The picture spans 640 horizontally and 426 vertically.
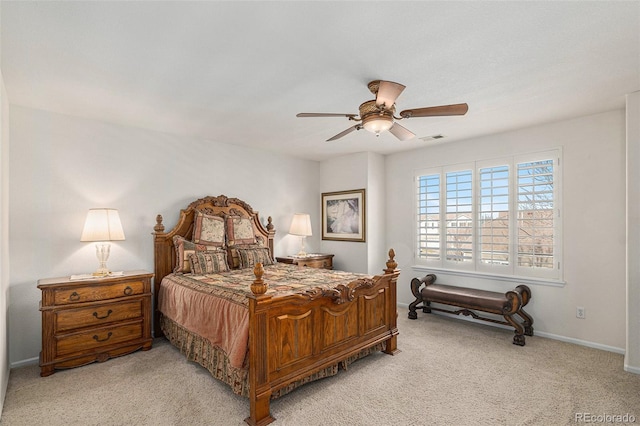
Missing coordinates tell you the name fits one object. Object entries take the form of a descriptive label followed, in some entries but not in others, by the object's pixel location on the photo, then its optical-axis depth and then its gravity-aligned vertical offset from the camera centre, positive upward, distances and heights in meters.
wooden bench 3.78 -1.08
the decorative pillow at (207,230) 4.23 -0.20
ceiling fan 2.34 +0.82
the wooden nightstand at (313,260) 5.06 -0.72
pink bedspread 2.54 -0.77
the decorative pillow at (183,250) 3.97 -0.44
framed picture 5.45 +0.00
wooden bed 2.34 -0.99
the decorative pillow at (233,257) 4.46 -0.58
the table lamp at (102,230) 3.35 -0.16
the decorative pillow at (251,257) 4.39 -0.57
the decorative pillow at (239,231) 4.55 -0.22
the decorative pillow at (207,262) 3.90 -0.58
